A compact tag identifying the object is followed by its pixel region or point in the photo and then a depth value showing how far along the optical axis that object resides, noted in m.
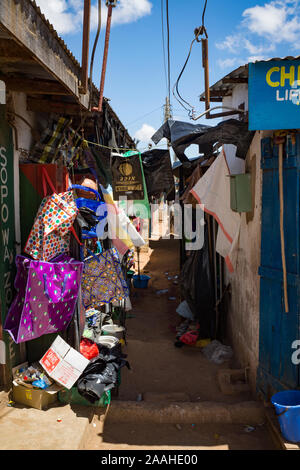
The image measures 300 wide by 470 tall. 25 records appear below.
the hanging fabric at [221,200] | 5.06
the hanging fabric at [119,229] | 5.79
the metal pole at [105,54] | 4.80
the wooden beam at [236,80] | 4.52
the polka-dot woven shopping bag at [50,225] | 4.14
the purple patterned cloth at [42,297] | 4.06
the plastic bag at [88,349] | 4.70
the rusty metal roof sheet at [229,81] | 3.68
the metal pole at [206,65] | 5.11
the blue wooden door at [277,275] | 3.81
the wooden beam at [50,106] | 4.71
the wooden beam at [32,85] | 4.12
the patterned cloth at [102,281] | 5.18
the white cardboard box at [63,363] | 4.15
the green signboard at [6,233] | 4.12
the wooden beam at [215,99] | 7.70
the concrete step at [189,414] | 4.14
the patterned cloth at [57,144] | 4.92
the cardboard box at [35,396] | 4.12
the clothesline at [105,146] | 6.02
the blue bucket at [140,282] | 10.91
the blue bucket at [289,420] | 3.38
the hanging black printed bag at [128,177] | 6.16
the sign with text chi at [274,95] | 3.68
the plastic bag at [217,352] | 5.86
